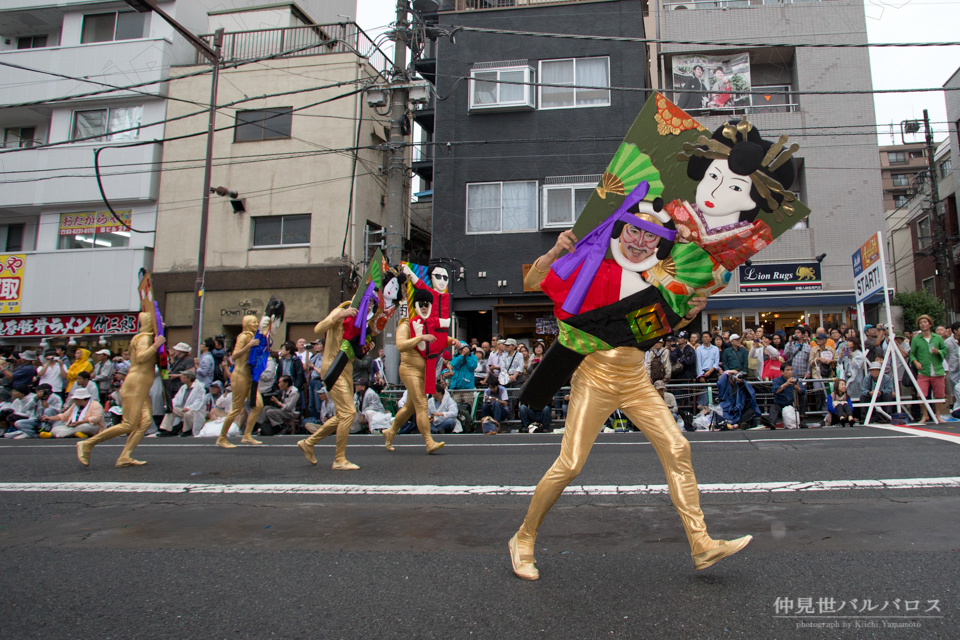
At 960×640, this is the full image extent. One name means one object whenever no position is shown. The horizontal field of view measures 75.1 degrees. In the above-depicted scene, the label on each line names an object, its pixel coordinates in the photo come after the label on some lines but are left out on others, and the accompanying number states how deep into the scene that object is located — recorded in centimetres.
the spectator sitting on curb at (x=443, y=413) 1162
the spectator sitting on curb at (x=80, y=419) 1250
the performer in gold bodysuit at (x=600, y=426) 338
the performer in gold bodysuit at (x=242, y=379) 945
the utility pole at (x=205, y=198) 1600
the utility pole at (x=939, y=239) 2702
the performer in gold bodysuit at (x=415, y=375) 811
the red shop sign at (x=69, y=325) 2148
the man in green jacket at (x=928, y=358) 1023
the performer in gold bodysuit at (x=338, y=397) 723
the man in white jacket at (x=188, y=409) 1266
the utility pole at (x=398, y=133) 1494
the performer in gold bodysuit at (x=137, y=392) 775
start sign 1055
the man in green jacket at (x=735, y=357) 1151
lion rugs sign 1881
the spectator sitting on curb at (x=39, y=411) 1337
